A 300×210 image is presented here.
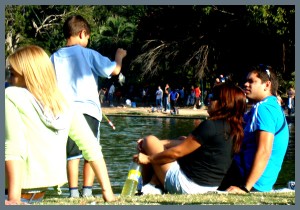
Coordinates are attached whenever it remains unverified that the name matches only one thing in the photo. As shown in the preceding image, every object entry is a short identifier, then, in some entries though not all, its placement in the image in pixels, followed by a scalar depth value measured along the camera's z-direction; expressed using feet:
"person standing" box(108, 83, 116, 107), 180.24
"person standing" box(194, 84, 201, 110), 162.52
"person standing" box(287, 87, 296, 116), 126.80
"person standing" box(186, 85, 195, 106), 172.00
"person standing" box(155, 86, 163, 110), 152.97
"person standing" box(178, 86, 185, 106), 177.99
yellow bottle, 24.86
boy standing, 24.30
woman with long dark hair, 23.65
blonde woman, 15.85
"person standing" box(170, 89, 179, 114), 142.31
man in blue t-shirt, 24.36
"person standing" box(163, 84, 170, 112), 146.82
